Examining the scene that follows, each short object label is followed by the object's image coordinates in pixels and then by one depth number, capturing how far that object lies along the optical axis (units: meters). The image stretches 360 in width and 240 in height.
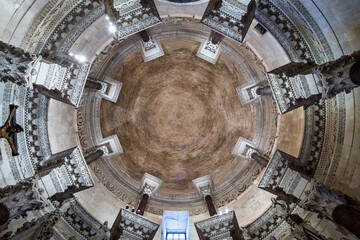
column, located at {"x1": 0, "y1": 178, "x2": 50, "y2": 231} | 8.02
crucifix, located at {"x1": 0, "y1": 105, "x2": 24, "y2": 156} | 8.89
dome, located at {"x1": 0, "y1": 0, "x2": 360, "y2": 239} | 9.38
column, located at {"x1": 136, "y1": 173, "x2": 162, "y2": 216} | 15.18
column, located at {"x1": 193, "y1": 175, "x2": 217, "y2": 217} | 15.60
